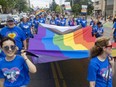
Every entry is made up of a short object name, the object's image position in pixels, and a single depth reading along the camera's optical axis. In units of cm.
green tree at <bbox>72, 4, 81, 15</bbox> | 3188
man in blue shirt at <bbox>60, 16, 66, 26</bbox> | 1070
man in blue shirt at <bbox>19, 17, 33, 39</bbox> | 574
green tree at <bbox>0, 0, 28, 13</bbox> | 2550
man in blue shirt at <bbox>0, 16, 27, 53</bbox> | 302
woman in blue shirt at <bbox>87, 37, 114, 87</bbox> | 148
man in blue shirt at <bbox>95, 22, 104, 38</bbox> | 584
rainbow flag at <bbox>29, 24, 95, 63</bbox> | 297
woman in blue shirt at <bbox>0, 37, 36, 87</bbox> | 155
